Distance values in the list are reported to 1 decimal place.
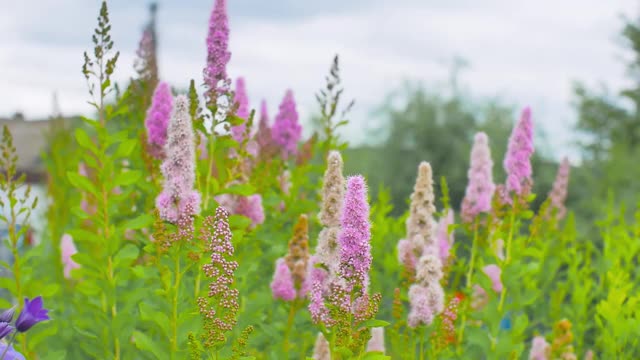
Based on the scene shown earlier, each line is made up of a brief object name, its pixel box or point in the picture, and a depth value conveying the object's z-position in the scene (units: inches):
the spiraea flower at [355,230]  94.2
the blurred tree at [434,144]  495.2
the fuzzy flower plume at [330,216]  118.3
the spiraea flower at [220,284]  94.0
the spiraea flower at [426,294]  140.3
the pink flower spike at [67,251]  224.1
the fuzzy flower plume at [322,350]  131.6
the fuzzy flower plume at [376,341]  150.6
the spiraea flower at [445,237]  188.5
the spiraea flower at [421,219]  158.4
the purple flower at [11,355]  101.4
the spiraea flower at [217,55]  143.9
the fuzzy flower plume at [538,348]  188.5
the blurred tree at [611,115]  846.9
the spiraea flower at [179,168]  124.0
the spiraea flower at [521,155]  174.1
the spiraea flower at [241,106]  186.7
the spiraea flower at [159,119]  161.8
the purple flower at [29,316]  83.4
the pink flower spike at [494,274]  192.7
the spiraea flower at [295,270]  147.7
